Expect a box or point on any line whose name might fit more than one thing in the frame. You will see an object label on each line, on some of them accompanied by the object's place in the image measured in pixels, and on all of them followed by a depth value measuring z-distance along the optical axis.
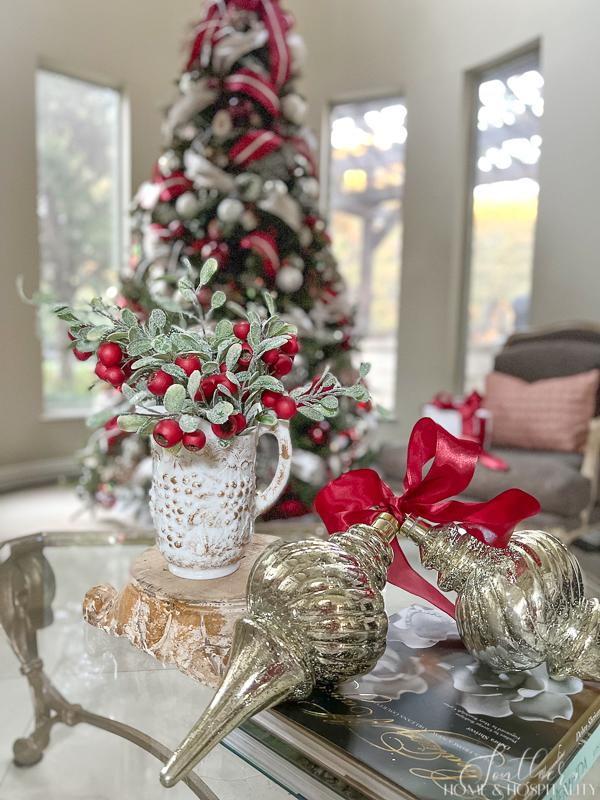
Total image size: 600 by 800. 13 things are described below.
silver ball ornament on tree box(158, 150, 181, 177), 2.39
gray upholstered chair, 2.06
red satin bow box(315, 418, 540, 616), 0.69
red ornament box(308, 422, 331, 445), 2.28
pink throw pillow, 2.47
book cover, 0.52
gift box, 2.14
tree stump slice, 0.71
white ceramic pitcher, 0.72
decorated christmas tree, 2.23
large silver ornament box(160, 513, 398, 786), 0.52
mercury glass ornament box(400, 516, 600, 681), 0.61
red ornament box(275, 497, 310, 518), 2.28
